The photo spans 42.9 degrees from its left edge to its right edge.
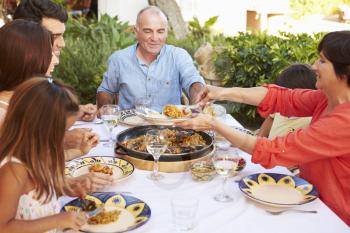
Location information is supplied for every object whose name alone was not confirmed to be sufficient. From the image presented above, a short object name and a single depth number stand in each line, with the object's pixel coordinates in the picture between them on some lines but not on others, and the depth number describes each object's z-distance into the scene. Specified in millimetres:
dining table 1877
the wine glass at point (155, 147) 2299
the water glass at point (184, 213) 1795
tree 9117
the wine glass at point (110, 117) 2805
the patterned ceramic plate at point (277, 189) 2094
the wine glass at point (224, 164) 2139
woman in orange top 2236
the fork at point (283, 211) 2012
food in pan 2568
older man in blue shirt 4016
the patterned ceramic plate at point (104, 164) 2338
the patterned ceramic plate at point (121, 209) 1833
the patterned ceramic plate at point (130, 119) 3221
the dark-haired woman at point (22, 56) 2352
